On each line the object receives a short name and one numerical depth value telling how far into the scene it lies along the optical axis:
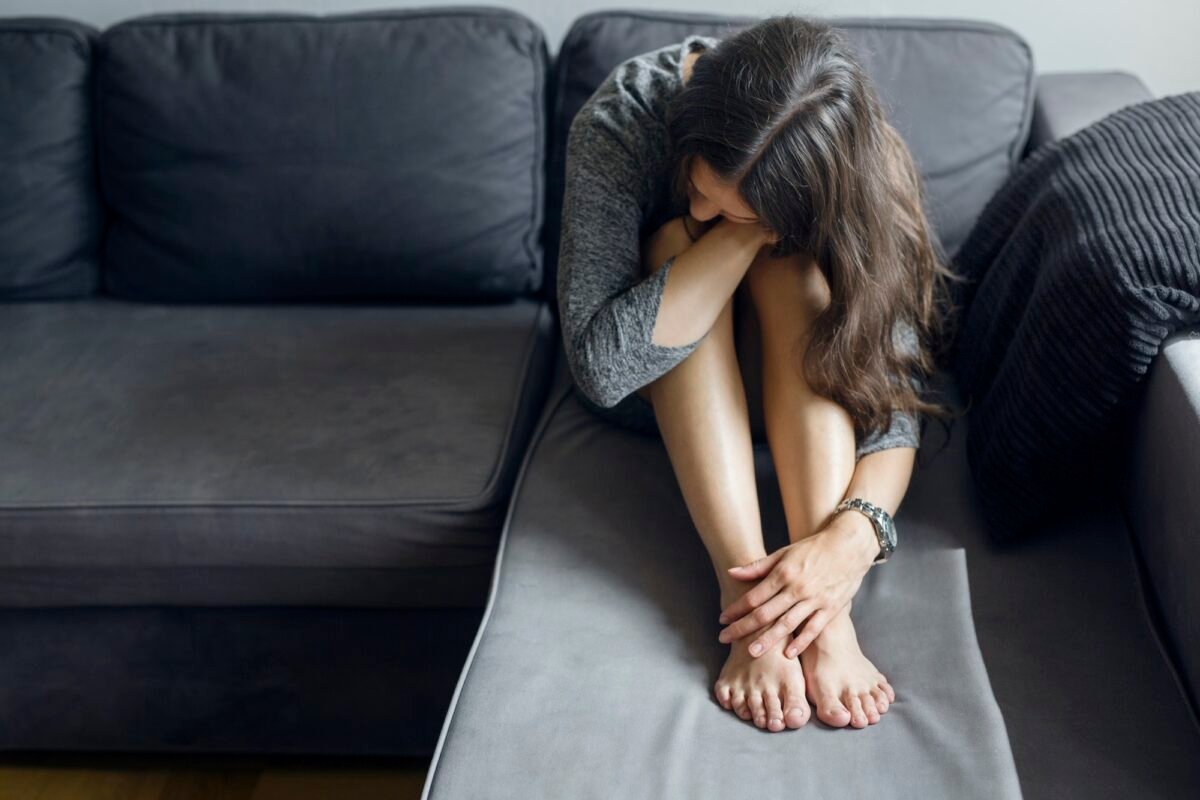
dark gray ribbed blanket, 1.07
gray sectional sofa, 0.98
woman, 1.08
